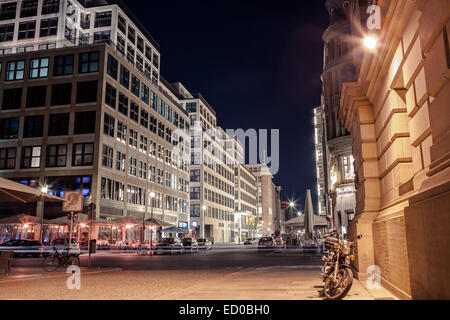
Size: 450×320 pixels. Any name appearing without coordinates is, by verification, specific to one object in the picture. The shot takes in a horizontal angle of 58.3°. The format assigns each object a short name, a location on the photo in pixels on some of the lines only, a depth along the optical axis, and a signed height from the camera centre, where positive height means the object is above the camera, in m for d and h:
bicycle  17.86 -1.07
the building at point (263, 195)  164.12 +16.72
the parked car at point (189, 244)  44.92 -0.81
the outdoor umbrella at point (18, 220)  35.82 +1.56
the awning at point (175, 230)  49.62 +0.84
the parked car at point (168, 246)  37.28 -0.92
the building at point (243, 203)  117.20 +10.57
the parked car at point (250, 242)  74.75 -1.02
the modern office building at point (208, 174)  86.69 +14.40
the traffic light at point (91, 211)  20.95 +1.35
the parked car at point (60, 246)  30.48 -0.72
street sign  16.77 +1.49
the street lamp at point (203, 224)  80.19 +2.53
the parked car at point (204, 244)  50.61 -0.92
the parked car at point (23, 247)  33.84 -0.82
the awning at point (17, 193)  13.46 +1.54
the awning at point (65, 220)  37.84 +1.65
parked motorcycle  8.30 -0.69
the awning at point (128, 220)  40.50 +1.68
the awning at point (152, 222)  41.66 +1.52
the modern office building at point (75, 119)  45.97 +14.26
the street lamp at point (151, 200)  57.55 +5.20
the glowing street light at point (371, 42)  9.51 +4.53
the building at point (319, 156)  71.81 +14.19
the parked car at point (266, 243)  45.47 -0.81
